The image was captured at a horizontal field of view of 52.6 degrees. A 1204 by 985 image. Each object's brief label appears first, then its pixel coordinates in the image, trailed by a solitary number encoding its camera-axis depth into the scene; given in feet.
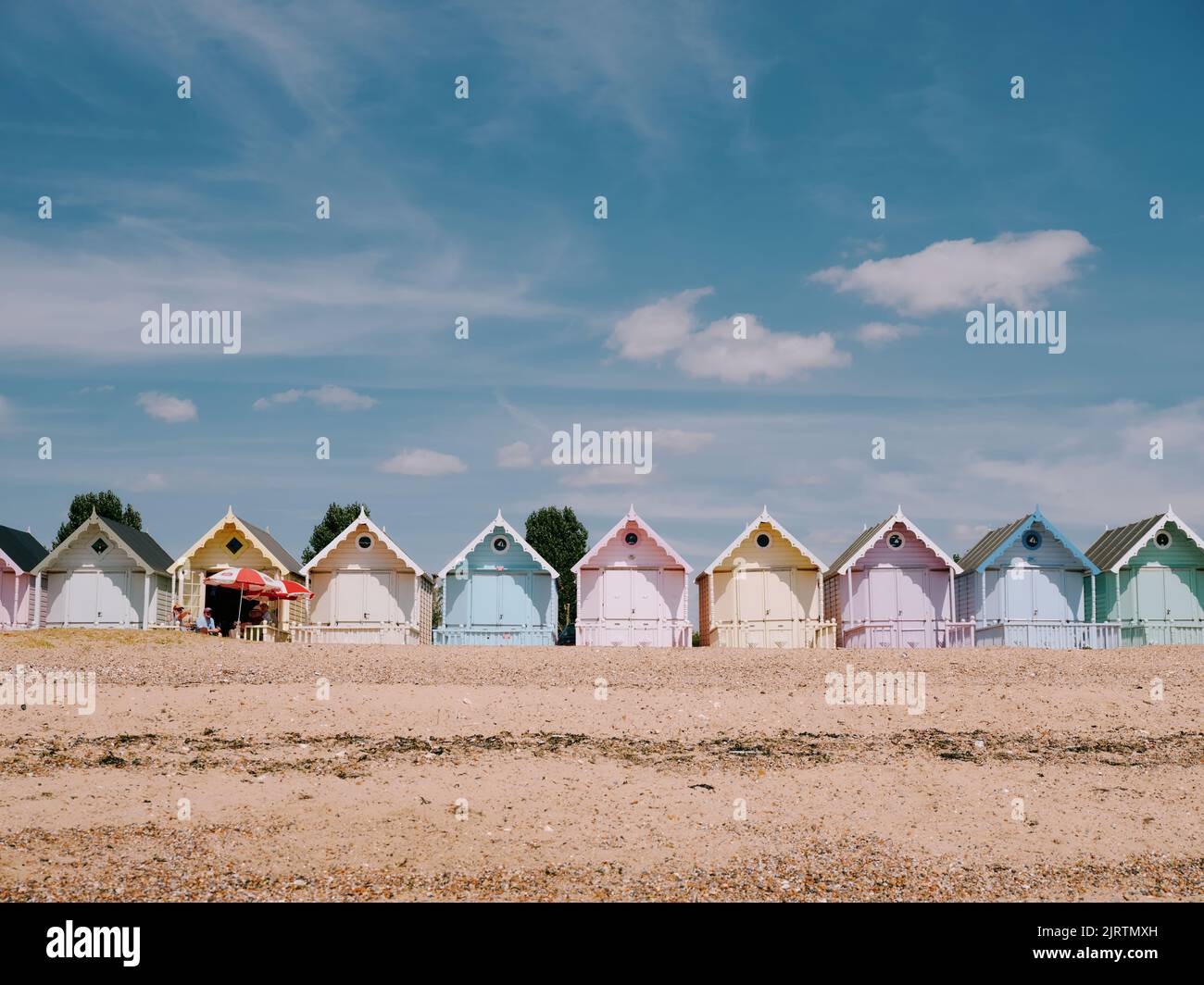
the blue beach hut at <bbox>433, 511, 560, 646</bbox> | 125.18
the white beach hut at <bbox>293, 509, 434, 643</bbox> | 127.65
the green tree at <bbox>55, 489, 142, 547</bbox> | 226.17
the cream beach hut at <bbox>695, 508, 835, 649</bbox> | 125.59
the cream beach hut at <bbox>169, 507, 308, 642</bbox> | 130.82
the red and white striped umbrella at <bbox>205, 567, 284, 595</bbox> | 117.60
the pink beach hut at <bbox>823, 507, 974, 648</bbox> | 124.77
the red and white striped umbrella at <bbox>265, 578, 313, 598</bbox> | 120.57
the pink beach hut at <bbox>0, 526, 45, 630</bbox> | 133.18
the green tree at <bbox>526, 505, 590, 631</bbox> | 238.48
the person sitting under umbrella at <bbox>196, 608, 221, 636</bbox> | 121.49
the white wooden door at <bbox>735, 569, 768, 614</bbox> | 126.11
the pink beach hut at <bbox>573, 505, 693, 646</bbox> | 123.85
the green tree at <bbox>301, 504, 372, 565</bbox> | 231.91
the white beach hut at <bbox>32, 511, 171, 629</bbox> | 130.00
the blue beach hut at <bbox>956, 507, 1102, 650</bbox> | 124.77
